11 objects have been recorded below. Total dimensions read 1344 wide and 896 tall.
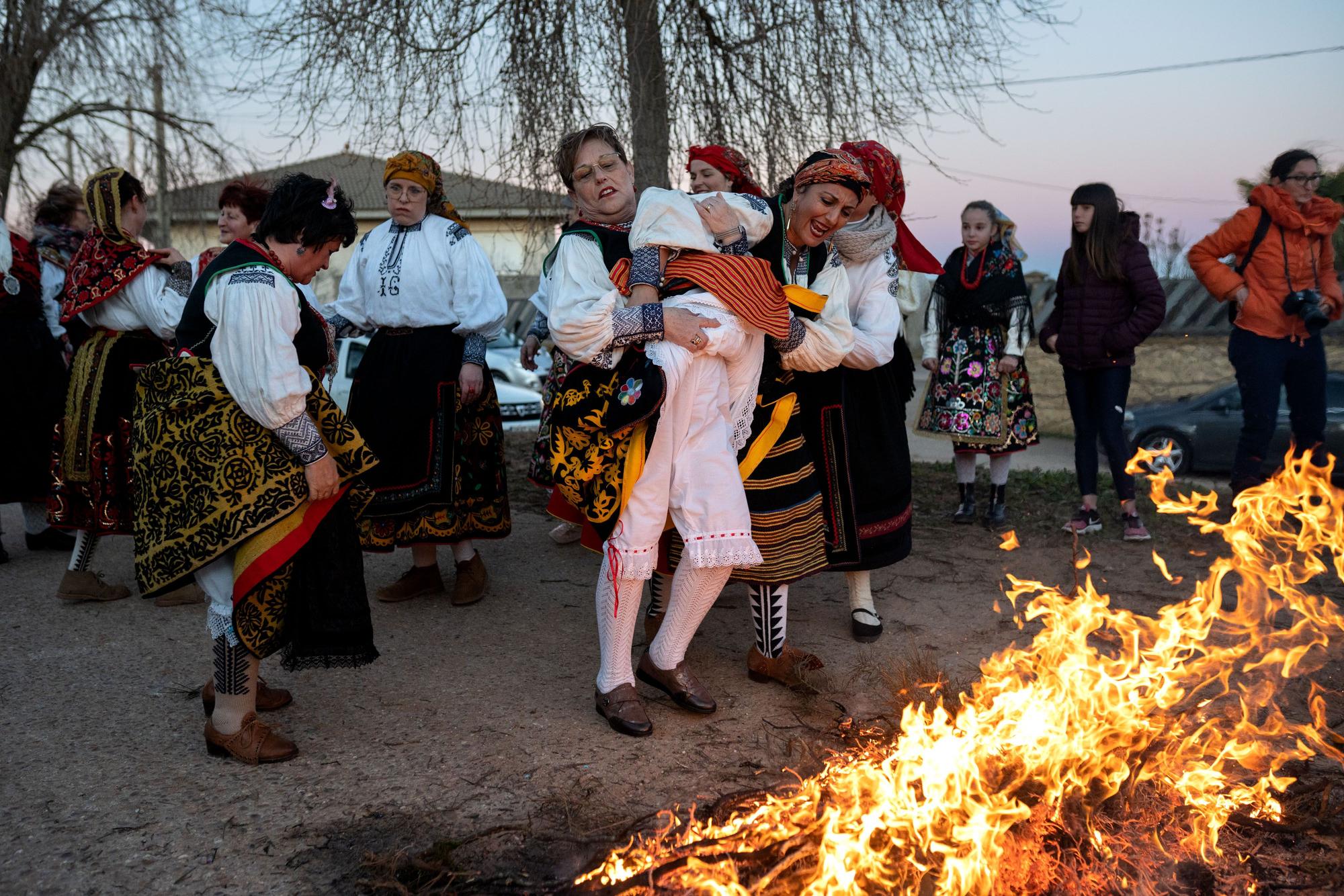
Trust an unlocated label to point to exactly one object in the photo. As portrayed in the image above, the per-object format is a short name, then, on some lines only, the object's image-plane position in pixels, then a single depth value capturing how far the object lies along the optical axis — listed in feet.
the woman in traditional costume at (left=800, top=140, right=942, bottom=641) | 12.35
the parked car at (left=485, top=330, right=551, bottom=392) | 42.93
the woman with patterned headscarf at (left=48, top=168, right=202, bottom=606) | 14.80
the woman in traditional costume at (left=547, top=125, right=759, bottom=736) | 10.11
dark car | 33.76
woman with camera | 18.69
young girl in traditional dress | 19.76
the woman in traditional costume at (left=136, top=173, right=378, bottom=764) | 9.47
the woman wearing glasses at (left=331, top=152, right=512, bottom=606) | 14.97
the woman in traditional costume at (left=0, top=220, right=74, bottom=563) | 17.61
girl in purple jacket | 18.90
